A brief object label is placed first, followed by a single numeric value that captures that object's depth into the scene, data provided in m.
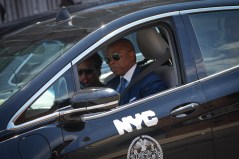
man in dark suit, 5.33
